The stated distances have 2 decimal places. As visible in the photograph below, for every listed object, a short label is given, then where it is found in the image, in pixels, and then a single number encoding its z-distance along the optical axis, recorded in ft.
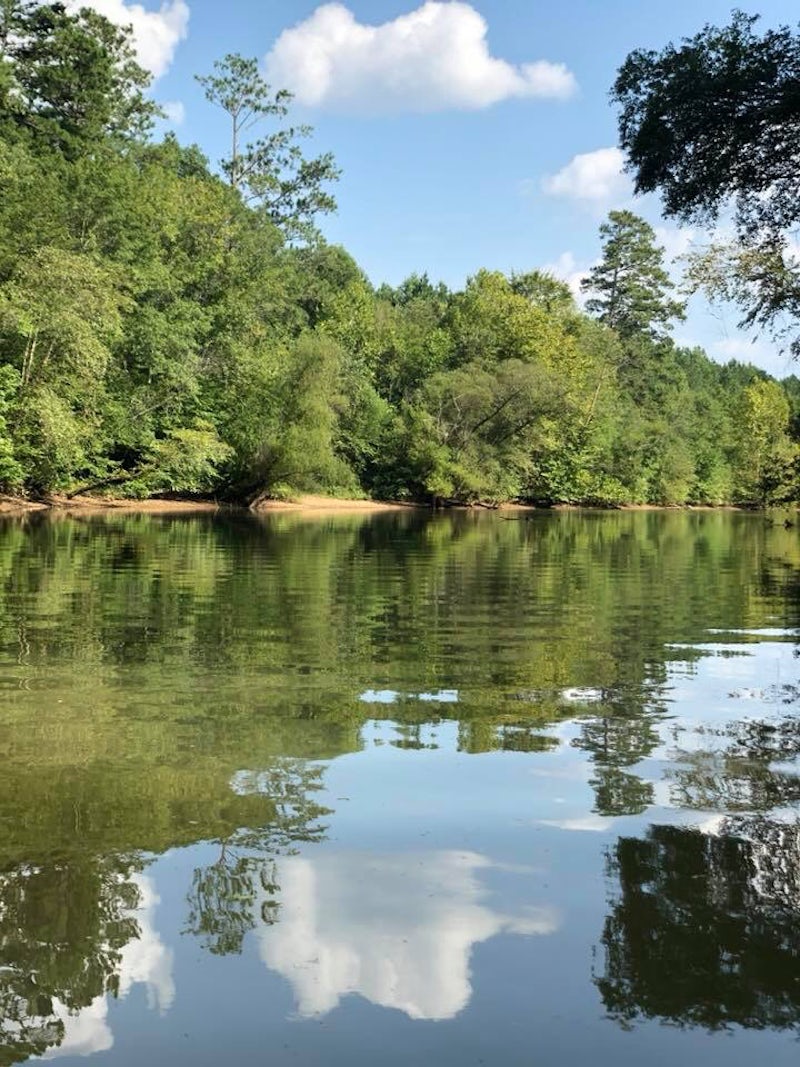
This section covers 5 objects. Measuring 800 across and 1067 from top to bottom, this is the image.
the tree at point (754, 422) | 289.94
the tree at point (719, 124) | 54.90
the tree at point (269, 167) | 217.56
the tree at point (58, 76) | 191.72
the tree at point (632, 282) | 332.80
